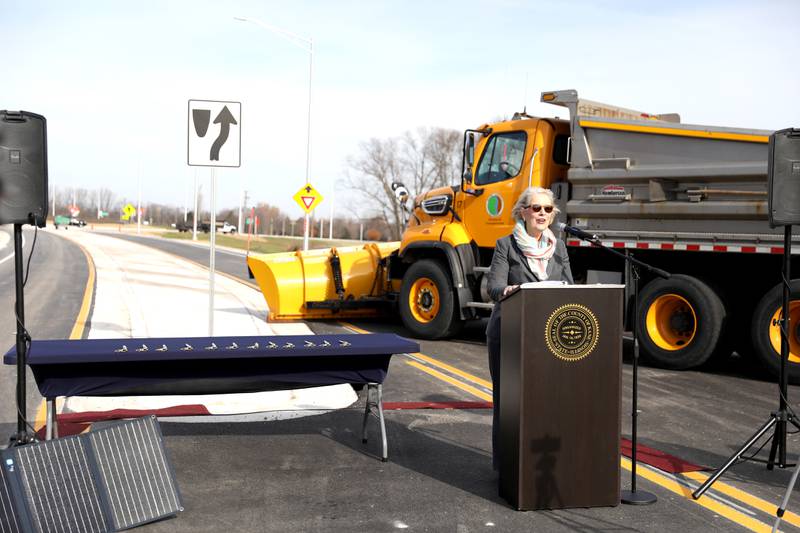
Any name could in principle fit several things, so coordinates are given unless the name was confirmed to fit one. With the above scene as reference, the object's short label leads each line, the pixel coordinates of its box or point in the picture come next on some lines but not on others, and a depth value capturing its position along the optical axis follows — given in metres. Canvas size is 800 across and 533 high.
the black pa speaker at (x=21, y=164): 4.86
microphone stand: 4.94
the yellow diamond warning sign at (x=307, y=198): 29.06
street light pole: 32.26
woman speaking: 5.29
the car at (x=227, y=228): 103.12
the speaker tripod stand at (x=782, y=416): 5.35
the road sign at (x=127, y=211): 81.34
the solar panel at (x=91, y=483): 4.02
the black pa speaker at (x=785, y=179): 5.63
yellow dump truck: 9.52
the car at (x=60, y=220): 107.12
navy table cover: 5.20
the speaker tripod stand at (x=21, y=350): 4.70
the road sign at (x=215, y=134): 9.41
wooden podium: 4.70
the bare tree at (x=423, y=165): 56.25
